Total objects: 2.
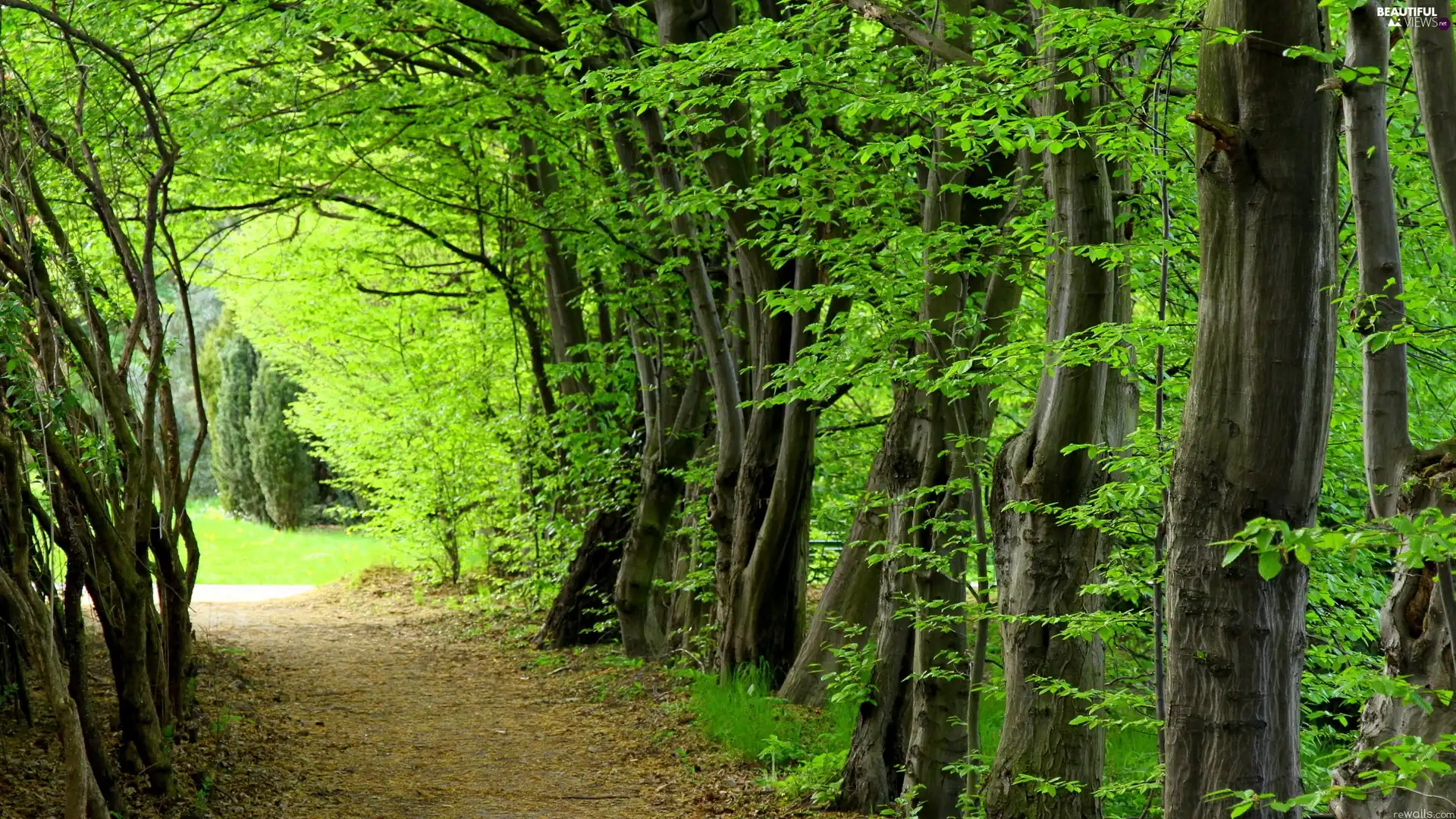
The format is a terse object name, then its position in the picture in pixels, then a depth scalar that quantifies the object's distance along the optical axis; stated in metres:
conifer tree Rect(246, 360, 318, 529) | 57.50
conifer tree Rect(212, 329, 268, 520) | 59.62
